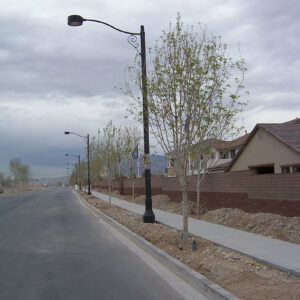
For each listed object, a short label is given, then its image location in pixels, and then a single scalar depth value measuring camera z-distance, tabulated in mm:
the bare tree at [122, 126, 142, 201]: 25523
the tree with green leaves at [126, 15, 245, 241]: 9430
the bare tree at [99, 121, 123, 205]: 24250
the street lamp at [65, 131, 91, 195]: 38875
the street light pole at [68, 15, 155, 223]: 13180
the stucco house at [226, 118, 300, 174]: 17609
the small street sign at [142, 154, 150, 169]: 14594
